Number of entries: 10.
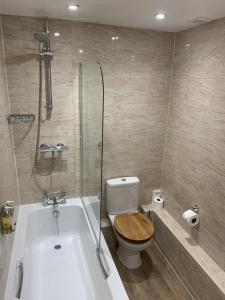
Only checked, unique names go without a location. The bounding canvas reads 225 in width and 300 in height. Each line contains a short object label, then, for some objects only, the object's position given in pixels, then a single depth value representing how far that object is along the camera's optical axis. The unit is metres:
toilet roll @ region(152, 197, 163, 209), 2.79
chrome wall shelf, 2.14
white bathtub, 1.71
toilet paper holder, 2.18
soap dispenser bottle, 1.48
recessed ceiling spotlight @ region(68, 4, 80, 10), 1.62
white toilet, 2.21
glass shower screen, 1.81
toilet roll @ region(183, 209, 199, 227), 2.13
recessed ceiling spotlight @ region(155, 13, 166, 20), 1.76
